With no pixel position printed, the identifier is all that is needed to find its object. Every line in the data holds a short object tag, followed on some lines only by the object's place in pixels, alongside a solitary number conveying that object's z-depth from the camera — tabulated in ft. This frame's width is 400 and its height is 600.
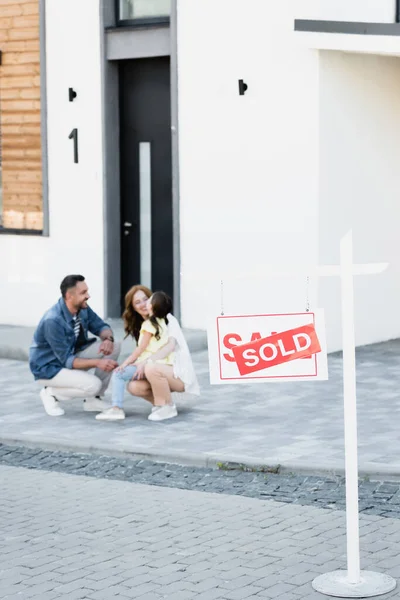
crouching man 36.09
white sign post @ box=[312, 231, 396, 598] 21.47
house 45.65
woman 35.65
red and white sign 22.09
